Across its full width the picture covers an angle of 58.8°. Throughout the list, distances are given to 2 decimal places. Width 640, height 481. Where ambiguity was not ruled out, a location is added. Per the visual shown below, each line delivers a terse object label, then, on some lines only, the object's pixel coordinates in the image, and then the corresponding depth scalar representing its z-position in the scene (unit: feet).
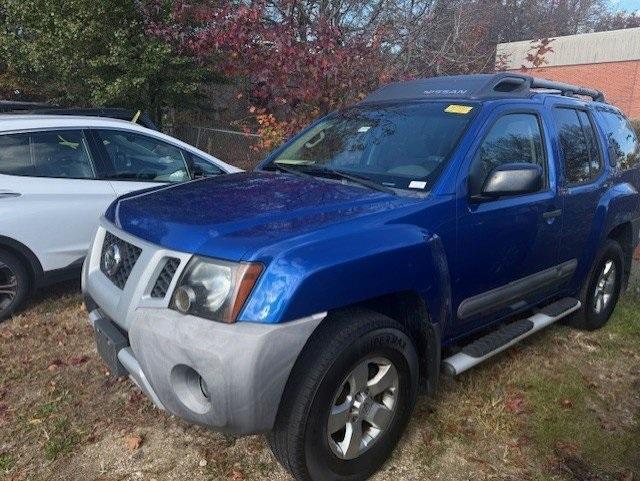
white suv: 14.56
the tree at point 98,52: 35.35
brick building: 99.58
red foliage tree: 20.22
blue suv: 7.36
